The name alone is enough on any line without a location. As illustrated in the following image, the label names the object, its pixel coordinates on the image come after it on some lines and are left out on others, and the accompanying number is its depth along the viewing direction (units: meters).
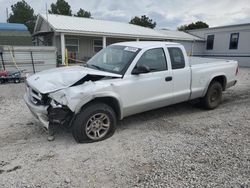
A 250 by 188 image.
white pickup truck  3.80
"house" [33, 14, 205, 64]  15.31
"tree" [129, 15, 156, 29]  45.40
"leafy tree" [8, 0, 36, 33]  37.37
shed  15.26
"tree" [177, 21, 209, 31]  43.78
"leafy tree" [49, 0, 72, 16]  38.12
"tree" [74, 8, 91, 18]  40.94
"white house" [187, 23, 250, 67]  20.84
